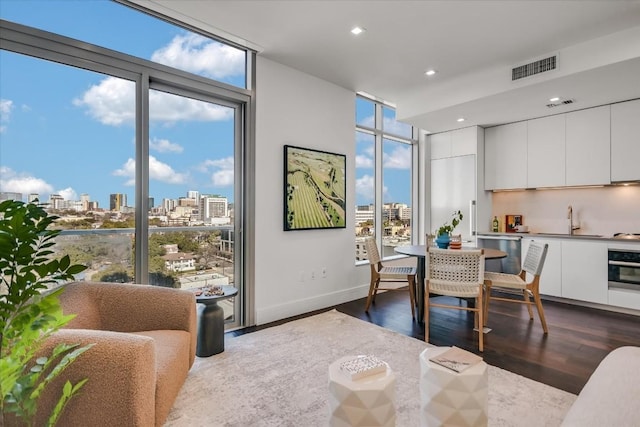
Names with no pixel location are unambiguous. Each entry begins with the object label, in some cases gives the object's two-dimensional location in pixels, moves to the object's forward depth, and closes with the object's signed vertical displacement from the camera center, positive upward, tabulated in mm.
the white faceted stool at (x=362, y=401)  1437 -829
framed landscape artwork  3904 +309
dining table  3592 -675
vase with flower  3771 -274
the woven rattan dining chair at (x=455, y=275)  3041 -588
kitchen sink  4418 -300
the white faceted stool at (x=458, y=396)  1528 -857
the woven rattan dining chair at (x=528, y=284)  3380 -707
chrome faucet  4715 -90
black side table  2746 -947
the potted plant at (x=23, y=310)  968 -323
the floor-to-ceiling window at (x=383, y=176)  5066 +615
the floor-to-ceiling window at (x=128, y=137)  2432 +664
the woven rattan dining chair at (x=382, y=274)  3961 -744
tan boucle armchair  1457 -720
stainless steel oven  3904 -676
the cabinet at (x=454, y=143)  5344 +1184
